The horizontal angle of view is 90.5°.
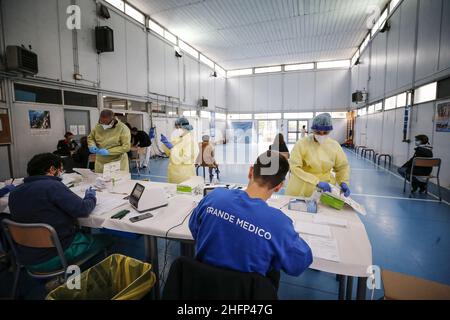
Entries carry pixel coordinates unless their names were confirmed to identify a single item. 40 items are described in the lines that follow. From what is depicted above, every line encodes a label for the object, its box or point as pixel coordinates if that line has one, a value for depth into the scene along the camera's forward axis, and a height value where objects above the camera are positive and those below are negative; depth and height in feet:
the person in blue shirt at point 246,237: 3.05 -1.39
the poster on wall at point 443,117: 14.20 +1.41
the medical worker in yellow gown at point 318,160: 7.76 -0.76
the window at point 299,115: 49.90 +5.28
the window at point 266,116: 52.39 +5.38
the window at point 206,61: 42.27 +15.24
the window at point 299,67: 48.11 +15.65
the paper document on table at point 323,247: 4.20 -2.18
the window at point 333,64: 45.88 +15.48
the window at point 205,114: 44.41 +4.93
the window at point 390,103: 22.95 +3.84
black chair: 2.72 -1.83
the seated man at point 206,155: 17.26 -1.28
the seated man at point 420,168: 14.44 -1.93
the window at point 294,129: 50.70 +2.19
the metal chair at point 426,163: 13.25 -1.46
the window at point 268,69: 50.12 +15.71
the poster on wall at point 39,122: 16.38 +1.27
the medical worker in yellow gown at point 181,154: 10.47 -0.73
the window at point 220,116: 51.47 +5.38
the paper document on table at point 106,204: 6.49 -2.04
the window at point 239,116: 54.64 +5.53
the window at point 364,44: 32.34 +14.57
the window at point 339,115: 47.93 +5.07
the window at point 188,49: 35.24 +14.95
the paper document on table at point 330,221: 5.51 -2.08
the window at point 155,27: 28.07 +14.44
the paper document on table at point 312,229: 5.04 -2.11
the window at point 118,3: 22.53 +13.84
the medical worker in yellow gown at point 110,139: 10.96 -0.03
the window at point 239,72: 52.49 +15.72
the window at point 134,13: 24.36 +14.20
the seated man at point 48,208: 5.22 -1.68
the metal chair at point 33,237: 4.91 -2.23
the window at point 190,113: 38.65 +4.53
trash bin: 4.50 -3.05
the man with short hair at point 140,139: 22.63 -0.05
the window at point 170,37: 31.32 +14.63
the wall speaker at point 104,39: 20.42 +9.10
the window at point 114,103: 23.04 +3.91
